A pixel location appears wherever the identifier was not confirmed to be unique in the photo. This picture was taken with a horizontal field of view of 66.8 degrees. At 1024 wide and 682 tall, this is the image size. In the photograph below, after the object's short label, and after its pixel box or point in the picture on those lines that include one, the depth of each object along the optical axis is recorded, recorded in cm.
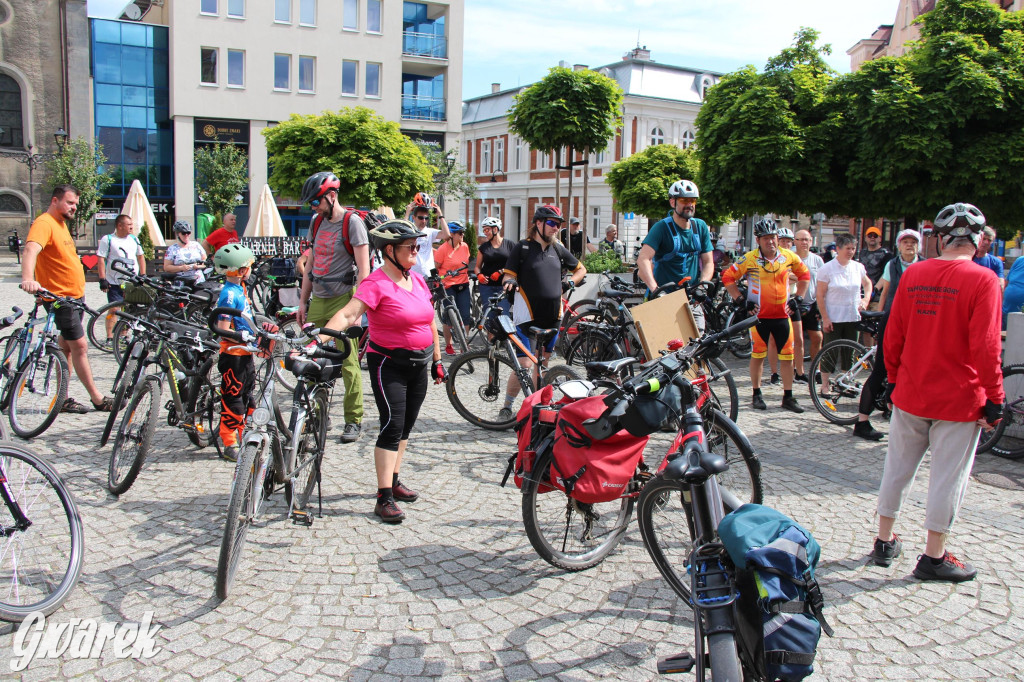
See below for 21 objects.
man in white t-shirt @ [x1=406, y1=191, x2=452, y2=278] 917
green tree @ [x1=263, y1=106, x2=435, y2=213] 2092
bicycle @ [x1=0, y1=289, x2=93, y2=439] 628
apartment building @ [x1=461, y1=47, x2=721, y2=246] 4769
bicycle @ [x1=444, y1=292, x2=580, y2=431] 663
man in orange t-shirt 668
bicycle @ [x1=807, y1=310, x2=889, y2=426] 757
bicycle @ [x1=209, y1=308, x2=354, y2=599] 364
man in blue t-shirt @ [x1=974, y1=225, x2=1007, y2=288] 800
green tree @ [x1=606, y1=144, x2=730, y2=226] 2584
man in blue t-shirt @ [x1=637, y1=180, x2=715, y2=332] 718
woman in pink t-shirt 462
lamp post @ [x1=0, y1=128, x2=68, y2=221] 4005
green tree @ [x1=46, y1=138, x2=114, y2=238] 3491
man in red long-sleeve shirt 388
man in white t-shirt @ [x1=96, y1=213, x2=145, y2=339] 990
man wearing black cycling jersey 673
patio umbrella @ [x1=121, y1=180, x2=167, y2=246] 1781
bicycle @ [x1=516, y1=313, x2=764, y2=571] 365
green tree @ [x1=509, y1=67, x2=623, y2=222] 1638
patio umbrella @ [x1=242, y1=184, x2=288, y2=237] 2000
